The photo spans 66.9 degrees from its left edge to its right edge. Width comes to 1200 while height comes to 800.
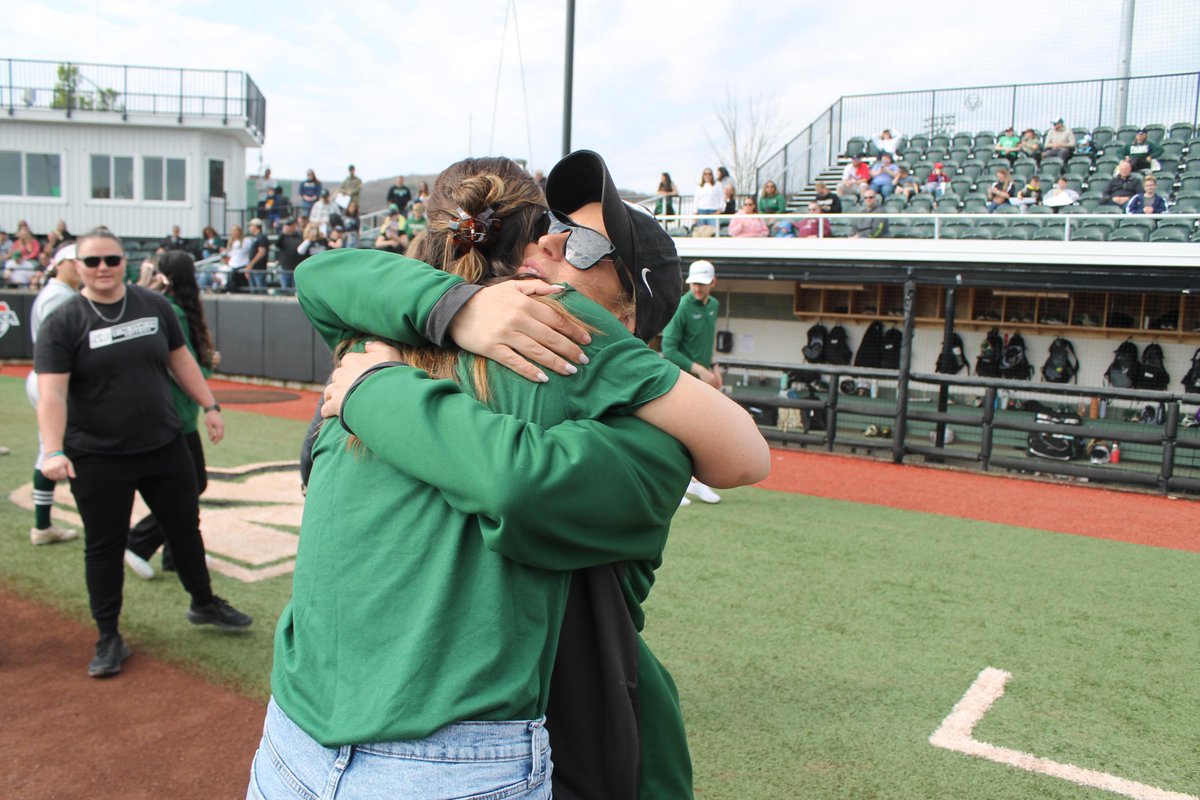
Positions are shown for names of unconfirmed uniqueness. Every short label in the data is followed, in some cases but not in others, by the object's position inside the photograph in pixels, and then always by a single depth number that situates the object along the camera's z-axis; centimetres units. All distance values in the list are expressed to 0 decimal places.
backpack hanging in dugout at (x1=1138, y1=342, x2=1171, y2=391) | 1220
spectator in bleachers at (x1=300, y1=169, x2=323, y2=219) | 2328
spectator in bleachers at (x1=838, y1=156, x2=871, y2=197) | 1720
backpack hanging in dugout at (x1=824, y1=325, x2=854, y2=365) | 1491
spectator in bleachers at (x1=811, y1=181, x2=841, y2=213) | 1519
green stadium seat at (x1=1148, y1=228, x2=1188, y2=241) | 1181
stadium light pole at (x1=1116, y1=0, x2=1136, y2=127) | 2023
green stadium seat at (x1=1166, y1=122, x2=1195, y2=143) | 1633
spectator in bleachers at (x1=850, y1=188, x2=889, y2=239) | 1380
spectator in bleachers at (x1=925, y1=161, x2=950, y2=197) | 1680
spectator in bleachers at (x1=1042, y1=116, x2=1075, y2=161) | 1705
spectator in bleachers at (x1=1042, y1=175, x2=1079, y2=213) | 1433
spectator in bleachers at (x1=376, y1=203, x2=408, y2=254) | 1705
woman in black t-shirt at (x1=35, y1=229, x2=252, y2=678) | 396
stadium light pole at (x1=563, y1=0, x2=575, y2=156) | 966
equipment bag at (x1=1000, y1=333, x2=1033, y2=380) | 1330
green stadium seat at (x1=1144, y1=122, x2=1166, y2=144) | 1695
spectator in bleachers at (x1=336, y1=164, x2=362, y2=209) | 2133
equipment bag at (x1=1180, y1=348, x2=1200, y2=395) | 1130
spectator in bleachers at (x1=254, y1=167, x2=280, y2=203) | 2663
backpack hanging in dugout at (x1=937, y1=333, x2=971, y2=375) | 1325
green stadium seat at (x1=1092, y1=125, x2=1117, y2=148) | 1714
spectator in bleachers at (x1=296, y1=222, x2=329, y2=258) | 1723
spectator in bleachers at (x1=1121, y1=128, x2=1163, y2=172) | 1543
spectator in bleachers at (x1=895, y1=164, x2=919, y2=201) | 1682
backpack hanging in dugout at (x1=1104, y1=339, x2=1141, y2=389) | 1238
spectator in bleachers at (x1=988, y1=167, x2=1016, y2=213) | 1496
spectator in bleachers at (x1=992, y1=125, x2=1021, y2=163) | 1777
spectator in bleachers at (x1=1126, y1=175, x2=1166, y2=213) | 1304
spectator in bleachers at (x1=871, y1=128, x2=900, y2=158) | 1933
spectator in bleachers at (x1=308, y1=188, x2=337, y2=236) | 2055
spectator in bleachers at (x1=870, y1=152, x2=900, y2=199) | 1720
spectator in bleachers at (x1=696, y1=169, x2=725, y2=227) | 1686
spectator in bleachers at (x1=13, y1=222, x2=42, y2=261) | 2136
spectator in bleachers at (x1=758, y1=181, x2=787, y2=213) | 1612
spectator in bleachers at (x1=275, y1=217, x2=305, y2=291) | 1661
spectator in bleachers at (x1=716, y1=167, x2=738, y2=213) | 1694
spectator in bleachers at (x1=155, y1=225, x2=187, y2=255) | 2109
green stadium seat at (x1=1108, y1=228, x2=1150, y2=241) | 1216
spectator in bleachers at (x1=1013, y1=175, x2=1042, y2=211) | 1512
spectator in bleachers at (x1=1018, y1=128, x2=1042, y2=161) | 1762
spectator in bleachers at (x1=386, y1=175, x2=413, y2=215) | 2047
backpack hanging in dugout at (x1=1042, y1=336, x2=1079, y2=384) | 1290
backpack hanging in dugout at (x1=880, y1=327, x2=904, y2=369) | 1431
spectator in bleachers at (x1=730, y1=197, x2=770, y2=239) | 1469
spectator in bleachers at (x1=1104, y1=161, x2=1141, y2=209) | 1413
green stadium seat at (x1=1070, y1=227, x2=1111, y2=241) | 1228
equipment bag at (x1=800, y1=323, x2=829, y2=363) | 1488
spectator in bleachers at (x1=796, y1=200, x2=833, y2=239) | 1431
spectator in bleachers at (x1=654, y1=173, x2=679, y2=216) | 1797
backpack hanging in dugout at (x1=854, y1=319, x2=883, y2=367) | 1450
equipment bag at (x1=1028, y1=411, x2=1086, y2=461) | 981
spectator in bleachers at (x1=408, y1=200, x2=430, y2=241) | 1712
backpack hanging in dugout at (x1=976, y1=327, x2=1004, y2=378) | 1362
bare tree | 3550
